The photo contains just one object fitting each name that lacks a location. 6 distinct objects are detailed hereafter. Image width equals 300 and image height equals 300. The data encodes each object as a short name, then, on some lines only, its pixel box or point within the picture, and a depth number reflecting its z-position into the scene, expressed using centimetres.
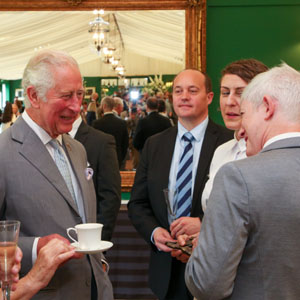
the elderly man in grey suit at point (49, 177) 167
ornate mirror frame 404
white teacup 159
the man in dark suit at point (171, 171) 242
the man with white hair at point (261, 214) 124
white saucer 153
